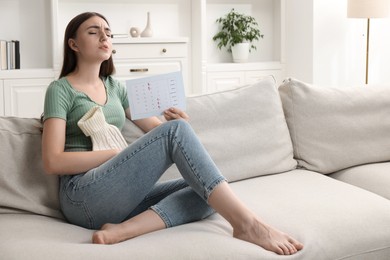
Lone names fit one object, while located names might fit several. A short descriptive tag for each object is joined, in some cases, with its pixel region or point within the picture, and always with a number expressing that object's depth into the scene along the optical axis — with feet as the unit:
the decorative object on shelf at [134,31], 16.25
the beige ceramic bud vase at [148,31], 16.58
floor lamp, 15.24
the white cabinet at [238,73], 17.08
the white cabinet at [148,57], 15.78
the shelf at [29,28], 16.11
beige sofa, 5.99
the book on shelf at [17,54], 15.49
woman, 6.32
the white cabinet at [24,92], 15.17
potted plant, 17.80
